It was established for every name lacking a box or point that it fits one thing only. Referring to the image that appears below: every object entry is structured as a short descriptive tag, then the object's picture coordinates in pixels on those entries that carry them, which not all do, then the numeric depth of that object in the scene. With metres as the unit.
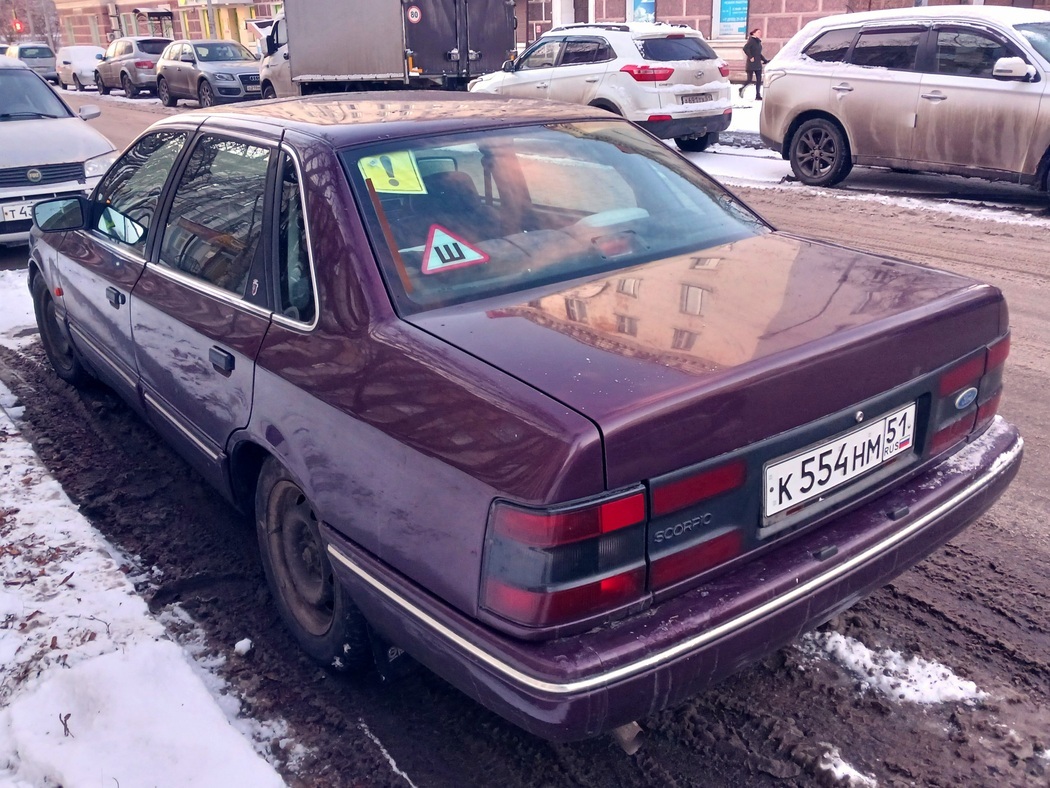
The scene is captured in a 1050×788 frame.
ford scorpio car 1.98
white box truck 17.06
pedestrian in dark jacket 19.25
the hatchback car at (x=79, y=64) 32.75
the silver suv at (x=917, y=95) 8.81
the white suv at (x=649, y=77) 12.32
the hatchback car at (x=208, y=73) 23.11
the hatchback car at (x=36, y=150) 8.45
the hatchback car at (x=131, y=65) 27.48
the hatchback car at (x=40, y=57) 33.34
